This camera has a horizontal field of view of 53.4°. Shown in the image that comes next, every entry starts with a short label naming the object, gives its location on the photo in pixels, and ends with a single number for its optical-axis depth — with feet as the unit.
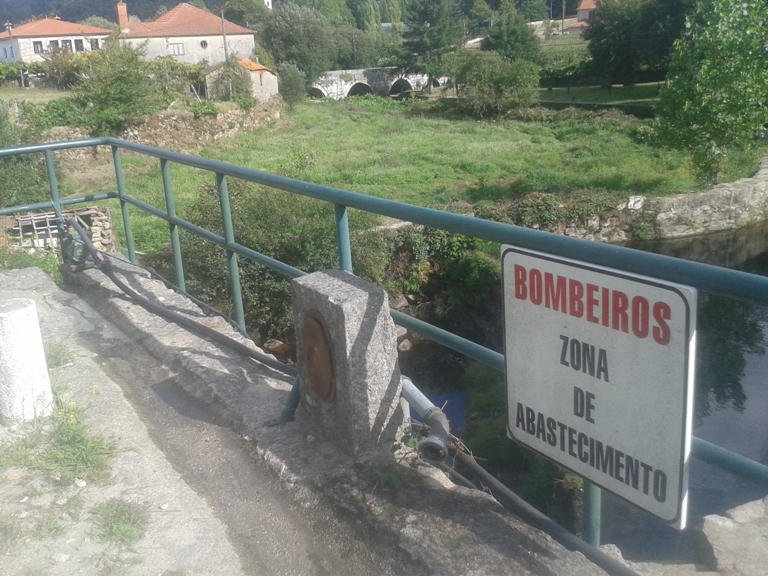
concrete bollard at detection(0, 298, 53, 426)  10.67
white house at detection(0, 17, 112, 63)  215.51
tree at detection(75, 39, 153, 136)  101.30
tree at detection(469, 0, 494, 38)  256.23
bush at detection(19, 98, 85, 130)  95.35
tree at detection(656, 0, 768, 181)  75.66
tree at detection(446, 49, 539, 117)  144.05
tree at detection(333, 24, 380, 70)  243.60
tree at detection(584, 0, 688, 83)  146.30
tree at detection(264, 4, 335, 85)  203.62
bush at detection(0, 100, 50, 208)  57.00
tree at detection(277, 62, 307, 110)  153.28
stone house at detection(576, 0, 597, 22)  301.71
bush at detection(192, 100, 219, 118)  112.27
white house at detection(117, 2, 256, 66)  195.93
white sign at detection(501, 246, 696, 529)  6.14
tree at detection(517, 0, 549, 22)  295.69
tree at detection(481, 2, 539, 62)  191.31
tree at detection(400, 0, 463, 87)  208.44
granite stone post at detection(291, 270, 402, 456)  9.44
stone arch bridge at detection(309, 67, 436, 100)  209.26
